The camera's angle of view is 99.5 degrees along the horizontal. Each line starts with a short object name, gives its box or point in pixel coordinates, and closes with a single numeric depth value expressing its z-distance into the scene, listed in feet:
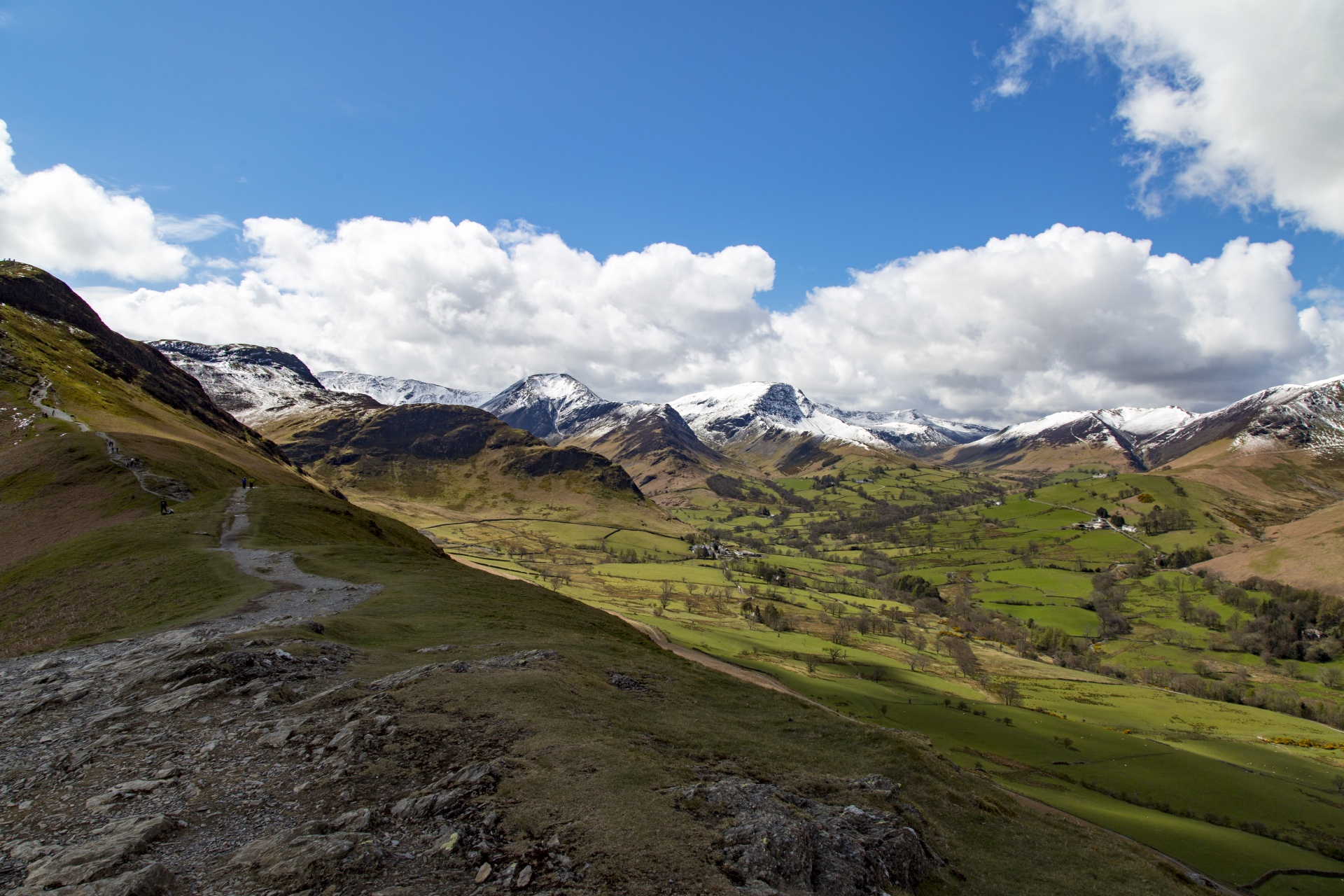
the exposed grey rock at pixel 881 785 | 68.95
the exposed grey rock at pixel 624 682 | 98.58
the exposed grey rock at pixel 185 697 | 63.82
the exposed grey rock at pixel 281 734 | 58.09
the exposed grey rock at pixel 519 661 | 90.16
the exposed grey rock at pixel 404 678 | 74.18
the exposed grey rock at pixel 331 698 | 65.92
